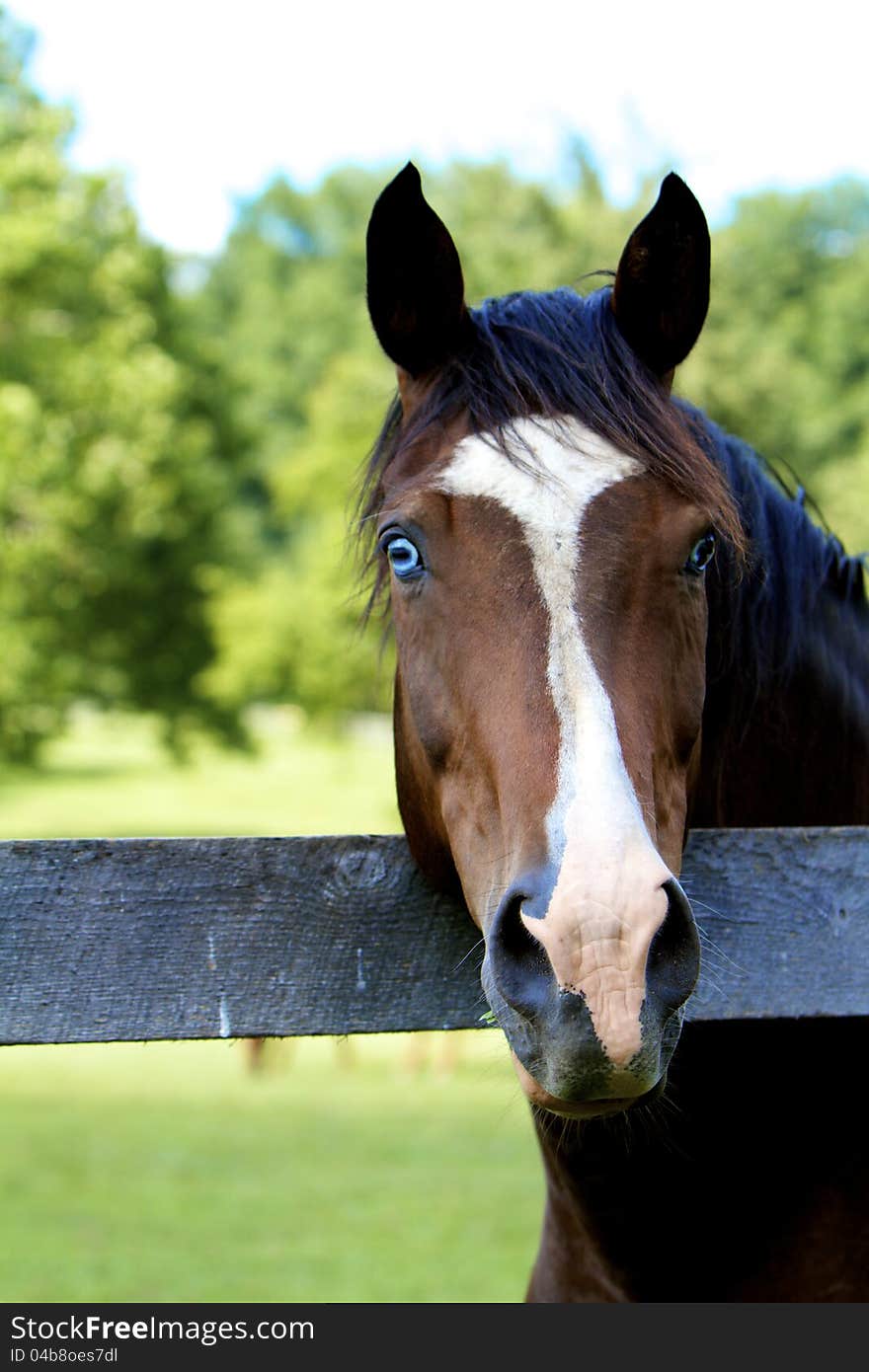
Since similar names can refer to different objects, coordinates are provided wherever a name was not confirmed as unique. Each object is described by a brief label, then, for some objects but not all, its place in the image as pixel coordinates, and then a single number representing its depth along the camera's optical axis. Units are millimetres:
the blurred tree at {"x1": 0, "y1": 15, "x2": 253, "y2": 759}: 20441
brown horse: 3127
